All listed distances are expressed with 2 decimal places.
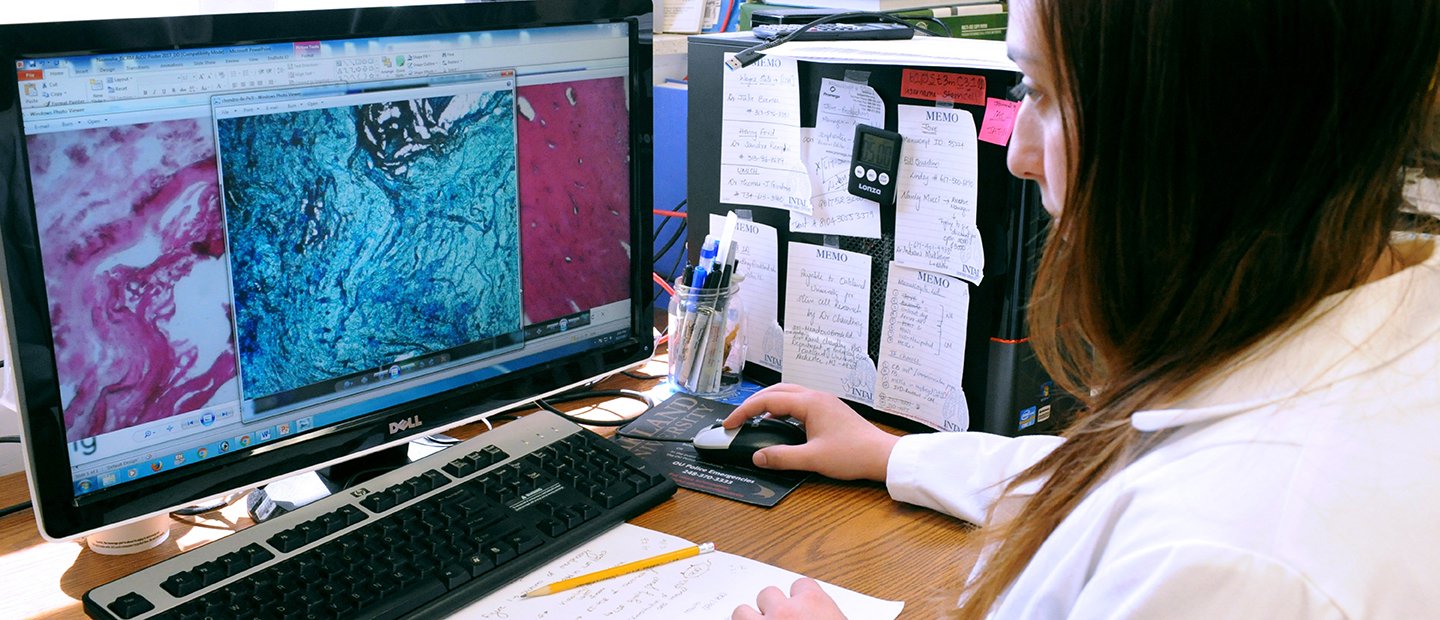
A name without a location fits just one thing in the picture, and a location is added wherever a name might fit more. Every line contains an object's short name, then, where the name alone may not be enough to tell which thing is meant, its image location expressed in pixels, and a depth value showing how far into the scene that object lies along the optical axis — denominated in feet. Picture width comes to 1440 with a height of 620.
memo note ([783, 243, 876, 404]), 4.21
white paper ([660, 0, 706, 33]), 6.27
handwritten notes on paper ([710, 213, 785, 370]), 4.44
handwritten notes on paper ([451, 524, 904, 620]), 2.77
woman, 1.70
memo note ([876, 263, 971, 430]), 3.97
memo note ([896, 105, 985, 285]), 3.86
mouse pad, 3.52
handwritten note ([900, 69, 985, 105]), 3.78
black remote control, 4.39
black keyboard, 2.62
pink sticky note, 3.70
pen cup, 4.24
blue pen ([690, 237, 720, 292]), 4.21
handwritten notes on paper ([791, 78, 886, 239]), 4.08
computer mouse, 3.67
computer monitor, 2.51
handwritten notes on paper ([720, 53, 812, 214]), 4.28
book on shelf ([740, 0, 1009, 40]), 5.08
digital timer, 3.98
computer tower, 3.79
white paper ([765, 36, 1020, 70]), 3.82
